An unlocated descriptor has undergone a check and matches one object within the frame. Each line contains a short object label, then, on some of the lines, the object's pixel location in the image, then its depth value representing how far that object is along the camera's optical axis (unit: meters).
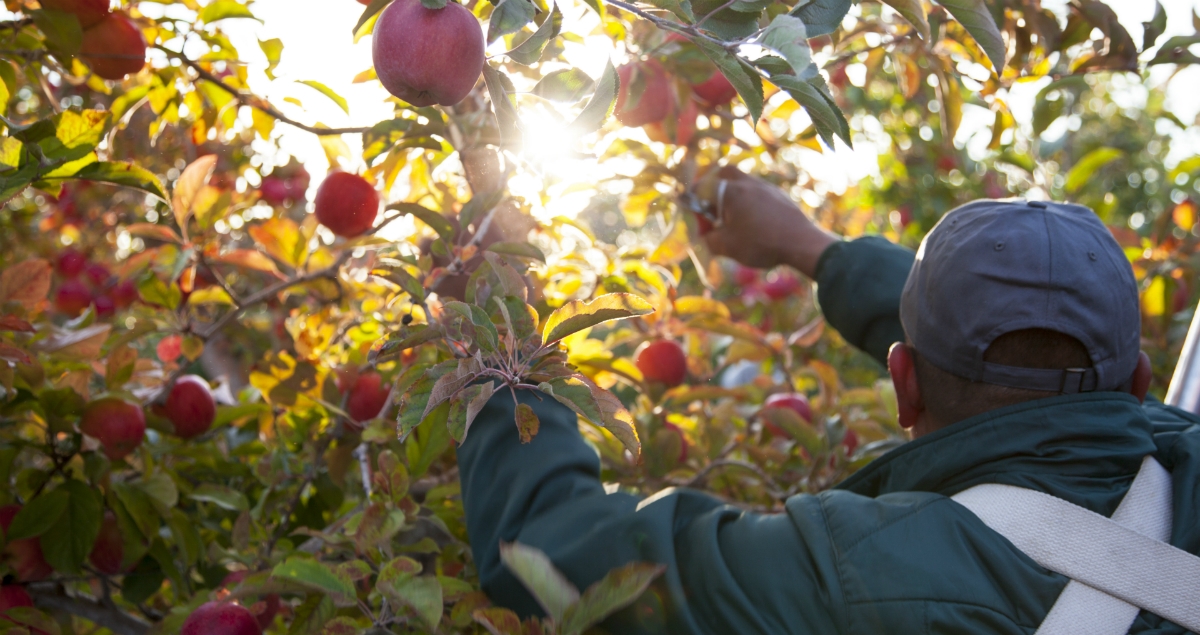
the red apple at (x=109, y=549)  1.49
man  0.95
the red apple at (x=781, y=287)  3.81
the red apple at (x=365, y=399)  1.60
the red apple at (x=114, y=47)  1.47
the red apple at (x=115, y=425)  1.40
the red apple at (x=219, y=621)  1.18
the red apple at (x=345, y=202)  1.55
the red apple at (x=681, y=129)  1.75
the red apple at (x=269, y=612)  1.43
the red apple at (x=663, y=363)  2.07
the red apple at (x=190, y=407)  1.66
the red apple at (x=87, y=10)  1.40
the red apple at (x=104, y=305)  3.20
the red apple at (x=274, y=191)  2.75
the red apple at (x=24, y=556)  1.40
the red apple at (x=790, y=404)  1.95
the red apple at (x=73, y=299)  3.36
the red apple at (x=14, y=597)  1.34
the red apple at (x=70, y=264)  3.45
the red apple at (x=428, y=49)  0.93
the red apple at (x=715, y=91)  1.81
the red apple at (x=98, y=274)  3.48
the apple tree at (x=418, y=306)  0.98
